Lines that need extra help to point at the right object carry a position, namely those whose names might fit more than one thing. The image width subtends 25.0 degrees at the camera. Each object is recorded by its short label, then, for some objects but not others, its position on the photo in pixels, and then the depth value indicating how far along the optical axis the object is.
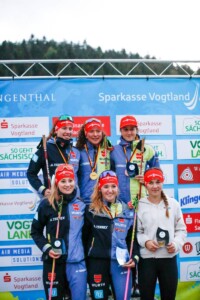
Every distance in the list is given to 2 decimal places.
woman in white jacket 4.02
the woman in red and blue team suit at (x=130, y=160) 4.52
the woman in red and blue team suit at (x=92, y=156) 4.50
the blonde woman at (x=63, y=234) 3.90
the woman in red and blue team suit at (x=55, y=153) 4.66
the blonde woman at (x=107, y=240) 3.90
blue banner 5.50
